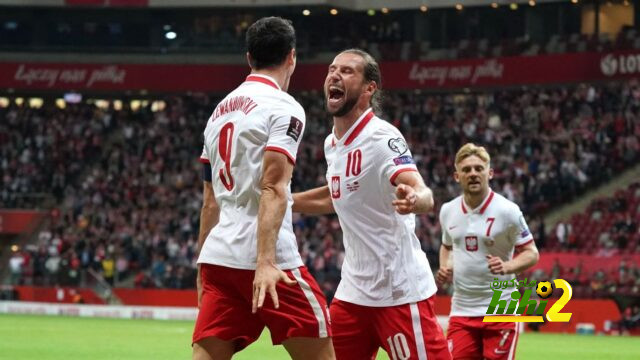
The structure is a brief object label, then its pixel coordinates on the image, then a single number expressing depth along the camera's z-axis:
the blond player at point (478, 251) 20.22
